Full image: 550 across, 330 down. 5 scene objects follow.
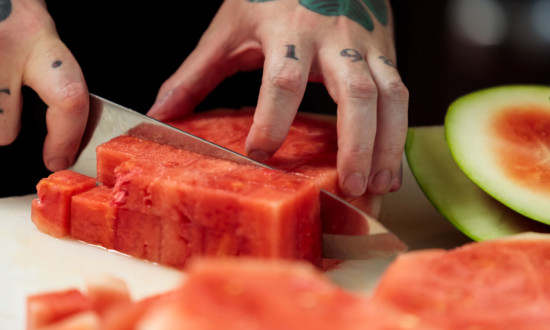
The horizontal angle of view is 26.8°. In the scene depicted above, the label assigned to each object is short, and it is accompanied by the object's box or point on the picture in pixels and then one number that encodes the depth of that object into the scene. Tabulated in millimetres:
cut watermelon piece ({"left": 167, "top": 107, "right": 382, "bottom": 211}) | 537
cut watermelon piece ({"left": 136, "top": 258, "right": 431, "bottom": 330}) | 382
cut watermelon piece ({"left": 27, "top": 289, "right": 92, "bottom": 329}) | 445
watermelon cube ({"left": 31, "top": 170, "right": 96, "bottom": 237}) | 547
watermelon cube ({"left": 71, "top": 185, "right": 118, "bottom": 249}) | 536
